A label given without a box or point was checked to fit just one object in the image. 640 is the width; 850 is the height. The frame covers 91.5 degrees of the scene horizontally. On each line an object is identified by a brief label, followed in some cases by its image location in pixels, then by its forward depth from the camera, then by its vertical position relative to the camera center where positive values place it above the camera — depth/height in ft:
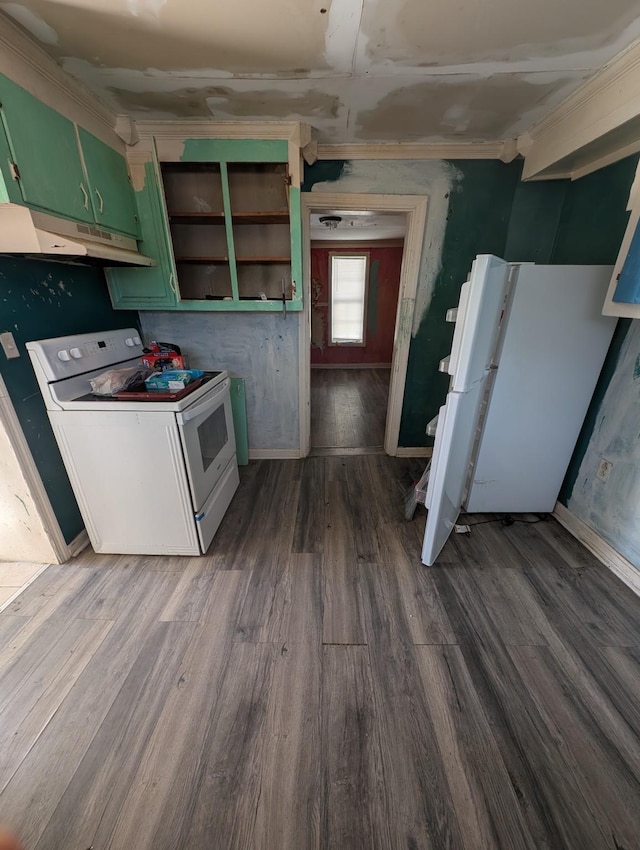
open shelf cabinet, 6.79 +1.43
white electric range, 5.05 -2.55
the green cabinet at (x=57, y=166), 4.03 +1.80
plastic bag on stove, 5.38 -1.44
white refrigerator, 4.62 -1.50
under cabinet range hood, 4.06 +0.71
